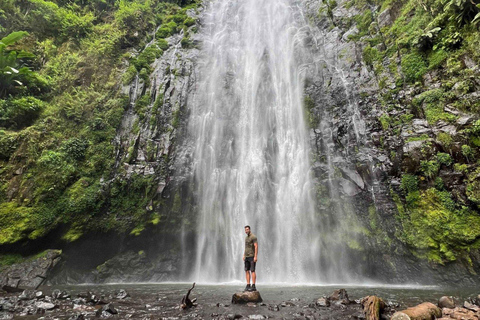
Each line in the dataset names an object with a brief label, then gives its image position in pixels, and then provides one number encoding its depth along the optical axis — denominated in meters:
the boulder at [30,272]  10.05
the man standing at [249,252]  6.62
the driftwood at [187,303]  5.39
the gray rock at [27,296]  6.41
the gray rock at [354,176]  11.89
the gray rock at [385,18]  14.23
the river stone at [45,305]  5.44
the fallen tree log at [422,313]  3.44
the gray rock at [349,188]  11.97
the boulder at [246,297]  5.82
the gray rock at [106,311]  4.90
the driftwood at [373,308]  4.14
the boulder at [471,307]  4.43
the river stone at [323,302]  5.44
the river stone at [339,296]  5.93
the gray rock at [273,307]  5.20
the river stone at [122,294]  6.80
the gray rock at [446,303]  4.74
